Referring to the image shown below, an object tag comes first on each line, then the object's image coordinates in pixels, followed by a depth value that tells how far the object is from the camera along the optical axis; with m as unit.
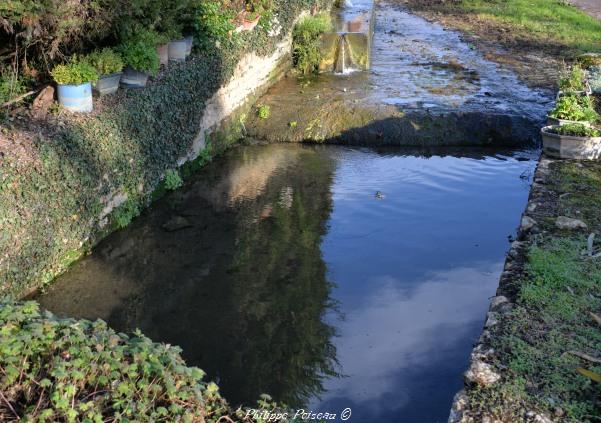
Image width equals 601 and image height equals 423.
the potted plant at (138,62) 9.70
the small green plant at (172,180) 10.50
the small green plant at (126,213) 9.20
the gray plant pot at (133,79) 9.95
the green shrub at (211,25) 11.83
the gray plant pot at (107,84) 9.42
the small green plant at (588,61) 16.05
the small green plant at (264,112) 13.66
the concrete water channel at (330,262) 6.58
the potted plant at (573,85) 12.24
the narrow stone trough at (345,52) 16.77
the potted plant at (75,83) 8.62
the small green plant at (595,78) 14.00
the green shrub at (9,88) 8.72
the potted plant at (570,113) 10.76
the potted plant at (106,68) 9.19
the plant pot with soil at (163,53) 10.68
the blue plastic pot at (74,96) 8.70
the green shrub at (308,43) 16.61
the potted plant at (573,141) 10.30
